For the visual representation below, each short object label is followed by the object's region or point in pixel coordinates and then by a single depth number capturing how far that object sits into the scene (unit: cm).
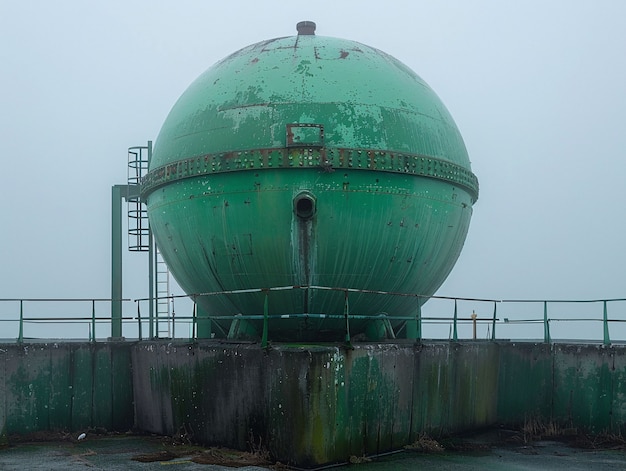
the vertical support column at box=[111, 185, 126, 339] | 1783
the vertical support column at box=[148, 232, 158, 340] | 1741
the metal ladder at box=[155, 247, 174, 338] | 1688
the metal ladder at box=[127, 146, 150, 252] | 1797
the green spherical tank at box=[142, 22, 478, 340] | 1086
